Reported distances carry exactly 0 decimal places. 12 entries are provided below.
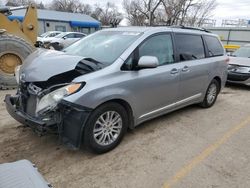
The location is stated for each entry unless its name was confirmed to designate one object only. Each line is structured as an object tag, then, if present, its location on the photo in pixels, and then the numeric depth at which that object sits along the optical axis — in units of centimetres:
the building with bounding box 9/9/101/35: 3623
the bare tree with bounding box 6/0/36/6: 5500
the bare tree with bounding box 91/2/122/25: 6386
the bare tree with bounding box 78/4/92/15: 6898
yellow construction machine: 647
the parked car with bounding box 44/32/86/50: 1814
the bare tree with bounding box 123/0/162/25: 3403
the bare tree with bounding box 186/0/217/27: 3600
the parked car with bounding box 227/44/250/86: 787
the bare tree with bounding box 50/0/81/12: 6831
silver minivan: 303
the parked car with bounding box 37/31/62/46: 1975
